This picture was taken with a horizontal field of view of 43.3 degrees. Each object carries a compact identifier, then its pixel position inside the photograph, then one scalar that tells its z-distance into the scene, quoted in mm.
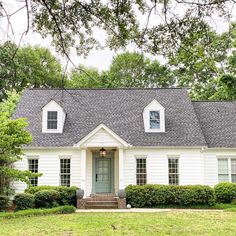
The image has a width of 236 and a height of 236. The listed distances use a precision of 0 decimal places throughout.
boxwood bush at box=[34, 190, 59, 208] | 13870
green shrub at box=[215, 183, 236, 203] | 15331
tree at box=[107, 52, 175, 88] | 30216
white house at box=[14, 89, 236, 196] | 16138
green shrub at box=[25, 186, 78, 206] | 14610
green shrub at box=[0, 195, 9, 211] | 13381
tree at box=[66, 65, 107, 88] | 28242
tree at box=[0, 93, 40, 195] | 12199
